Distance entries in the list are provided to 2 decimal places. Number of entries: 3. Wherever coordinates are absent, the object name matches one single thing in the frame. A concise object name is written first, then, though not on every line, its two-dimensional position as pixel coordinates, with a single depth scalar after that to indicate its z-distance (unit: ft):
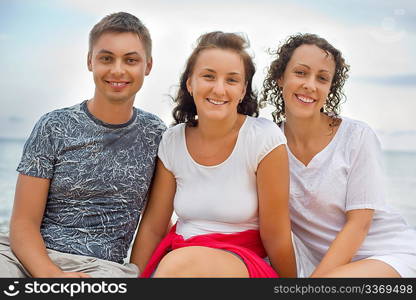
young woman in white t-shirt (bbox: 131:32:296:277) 8.63
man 8.83
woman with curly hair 8.99
